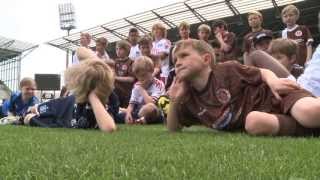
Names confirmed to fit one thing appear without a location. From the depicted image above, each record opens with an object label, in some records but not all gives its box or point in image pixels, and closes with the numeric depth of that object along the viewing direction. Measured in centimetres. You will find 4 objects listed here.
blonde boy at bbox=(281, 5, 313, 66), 446
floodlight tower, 2586
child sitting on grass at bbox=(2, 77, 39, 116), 418
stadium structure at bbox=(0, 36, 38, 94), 2557
